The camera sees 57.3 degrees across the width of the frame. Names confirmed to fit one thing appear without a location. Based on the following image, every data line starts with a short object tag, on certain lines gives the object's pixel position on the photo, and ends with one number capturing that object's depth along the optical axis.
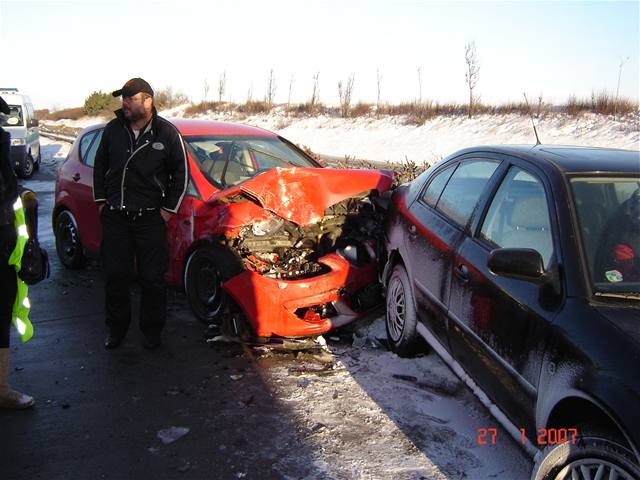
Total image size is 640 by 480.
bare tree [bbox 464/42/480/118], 30.29
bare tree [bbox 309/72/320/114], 44.23
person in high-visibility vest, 3.50
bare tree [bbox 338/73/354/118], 41.06
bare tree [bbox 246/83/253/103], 50.38
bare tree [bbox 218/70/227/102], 56.78
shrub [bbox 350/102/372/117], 37.94
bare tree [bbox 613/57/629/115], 23.50
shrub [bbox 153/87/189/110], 60.46
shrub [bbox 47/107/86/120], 65.19
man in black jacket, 4.25
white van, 15.07
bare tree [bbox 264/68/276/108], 50.72
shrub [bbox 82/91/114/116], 57.62
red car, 4.43
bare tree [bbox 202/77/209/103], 58.01
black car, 2.19
